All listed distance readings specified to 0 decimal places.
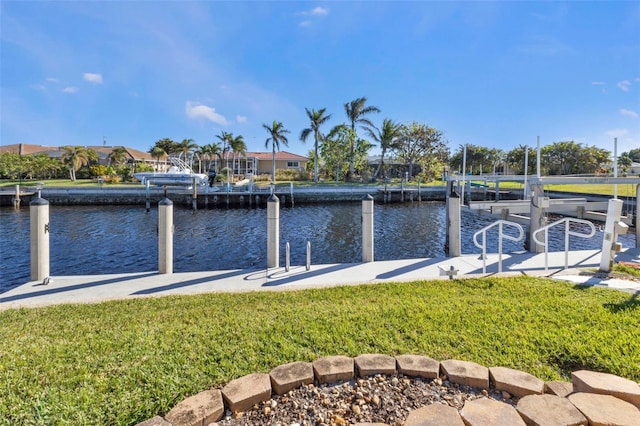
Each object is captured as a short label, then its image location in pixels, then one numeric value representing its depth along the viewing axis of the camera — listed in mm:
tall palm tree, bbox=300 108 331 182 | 45719
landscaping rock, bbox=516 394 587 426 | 2266
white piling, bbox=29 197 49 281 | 6145
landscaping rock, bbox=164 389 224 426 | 2346
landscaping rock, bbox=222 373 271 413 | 2535
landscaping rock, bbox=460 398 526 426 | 2252
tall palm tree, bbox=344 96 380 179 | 45625
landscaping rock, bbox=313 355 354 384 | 2852
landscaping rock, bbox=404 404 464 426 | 2234
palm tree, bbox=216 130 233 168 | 57938
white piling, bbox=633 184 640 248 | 8367
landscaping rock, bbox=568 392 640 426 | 2251
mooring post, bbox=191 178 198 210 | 29394
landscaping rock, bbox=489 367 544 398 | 2646
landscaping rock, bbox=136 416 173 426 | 2289
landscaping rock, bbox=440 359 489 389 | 2768
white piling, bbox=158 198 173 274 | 6812
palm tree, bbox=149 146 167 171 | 58656
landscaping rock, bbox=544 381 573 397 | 2631
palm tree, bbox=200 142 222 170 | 59562
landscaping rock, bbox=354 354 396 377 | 2934
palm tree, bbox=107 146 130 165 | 58656
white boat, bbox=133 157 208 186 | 37375
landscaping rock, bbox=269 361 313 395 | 2721
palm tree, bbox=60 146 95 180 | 51125
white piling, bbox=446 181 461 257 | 8141
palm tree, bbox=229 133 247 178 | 57438
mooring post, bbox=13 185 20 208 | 29609
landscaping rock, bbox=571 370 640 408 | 2523
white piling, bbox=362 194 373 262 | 7727
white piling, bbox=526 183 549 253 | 8344
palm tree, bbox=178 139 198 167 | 62688
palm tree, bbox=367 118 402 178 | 46688
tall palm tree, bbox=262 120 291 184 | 49188
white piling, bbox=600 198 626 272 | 5762
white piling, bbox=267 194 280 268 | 7270
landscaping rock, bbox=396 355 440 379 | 2893
